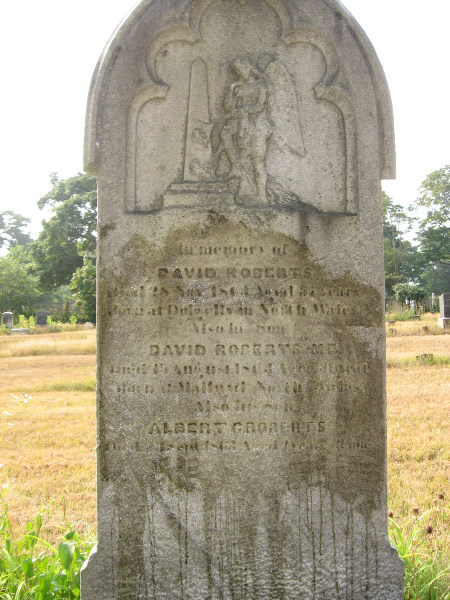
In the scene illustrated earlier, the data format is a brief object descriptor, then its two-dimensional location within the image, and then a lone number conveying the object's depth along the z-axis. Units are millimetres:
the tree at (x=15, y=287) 41344
